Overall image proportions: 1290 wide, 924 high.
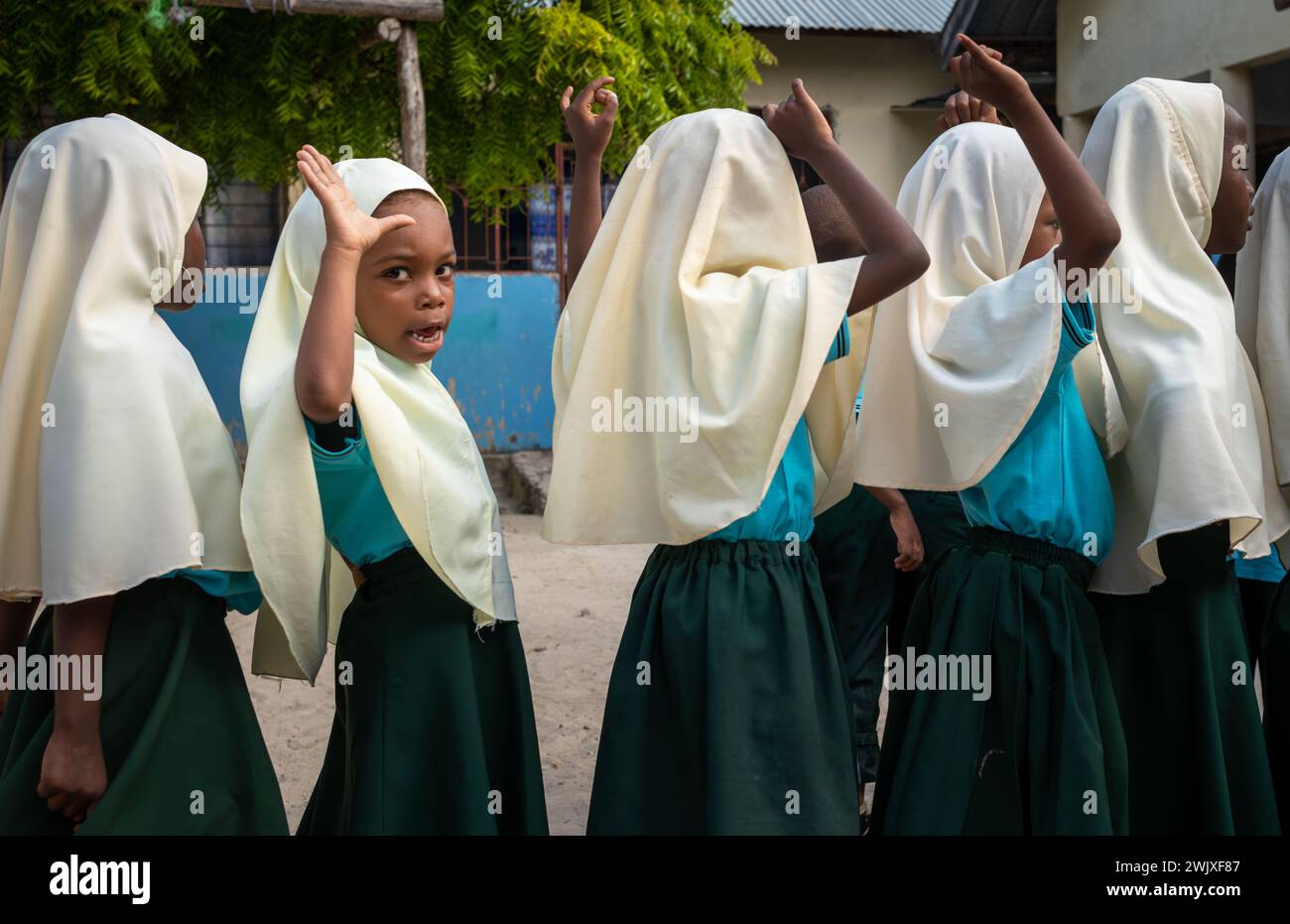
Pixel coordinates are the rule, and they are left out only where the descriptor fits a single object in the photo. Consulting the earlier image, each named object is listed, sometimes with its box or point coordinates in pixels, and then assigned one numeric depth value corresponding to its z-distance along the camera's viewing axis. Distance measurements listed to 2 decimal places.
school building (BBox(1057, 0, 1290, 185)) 8.48
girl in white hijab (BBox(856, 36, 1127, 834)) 2.28
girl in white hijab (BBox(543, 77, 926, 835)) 2.25
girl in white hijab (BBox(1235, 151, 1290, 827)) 2.73
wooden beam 6.39
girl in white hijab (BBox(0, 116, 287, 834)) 2.12
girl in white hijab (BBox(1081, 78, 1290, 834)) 2.44
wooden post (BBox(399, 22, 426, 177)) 7.15
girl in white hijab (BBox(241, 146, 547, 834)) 2.17
